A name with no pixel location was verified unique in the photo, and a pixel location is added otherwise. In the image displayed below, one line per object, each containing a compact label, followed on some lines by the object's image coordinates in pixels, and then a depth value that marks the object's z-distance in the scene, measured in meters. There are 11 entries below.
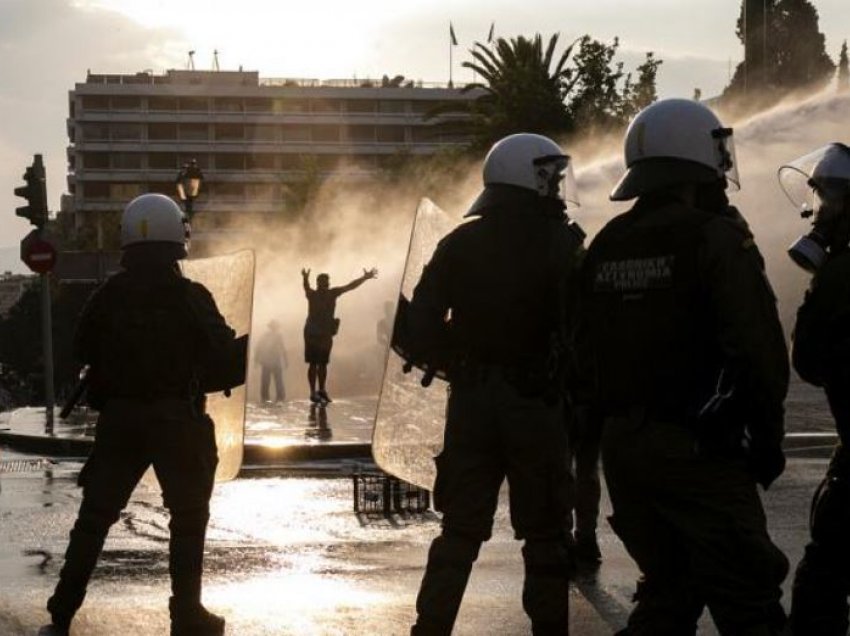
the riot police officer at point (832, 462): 5.30
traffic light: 21.20
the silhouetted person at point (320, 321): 21.12
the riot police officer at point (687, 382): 4.30
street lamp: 25.09
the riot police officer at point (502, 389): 5.62
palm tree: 51.06
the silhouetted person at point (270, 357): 26.33
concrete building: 134.88
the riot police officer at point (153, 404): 6.50
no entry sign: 20.80
